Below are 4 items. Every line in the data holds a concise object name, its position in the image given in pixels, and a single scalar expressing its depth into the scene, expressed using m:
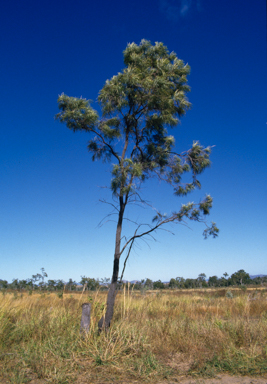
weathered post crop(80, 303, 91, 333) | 5.09
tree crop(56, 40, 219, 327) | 6.45
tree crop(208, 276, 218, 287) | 95.00
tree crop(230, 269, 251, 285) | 82.75
